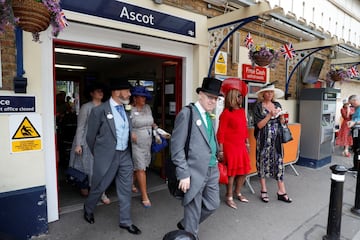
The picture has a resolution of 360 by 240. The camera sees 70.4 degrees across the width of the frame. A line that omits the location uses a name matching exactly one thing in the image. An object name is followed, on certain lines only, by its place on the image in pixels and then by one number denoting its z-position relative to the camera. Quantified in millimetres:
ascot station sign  2847
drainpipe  2494
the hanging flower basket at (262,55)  4062
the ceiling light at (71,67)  7196
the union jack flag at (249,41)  4187
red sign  4930
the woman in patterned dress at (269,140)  3623
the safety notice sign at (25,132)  2518
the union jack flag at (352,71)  6723
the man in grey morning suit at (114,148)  2750
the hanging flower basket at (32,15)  1816
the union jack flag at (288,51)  4652
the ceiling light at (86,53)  4840
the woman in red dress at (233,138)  3338
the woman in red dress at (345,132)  6809
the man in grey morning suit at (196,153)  2242
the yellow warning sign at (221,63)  4391
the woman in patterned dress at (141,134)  3416
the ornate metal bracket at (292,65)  5946
